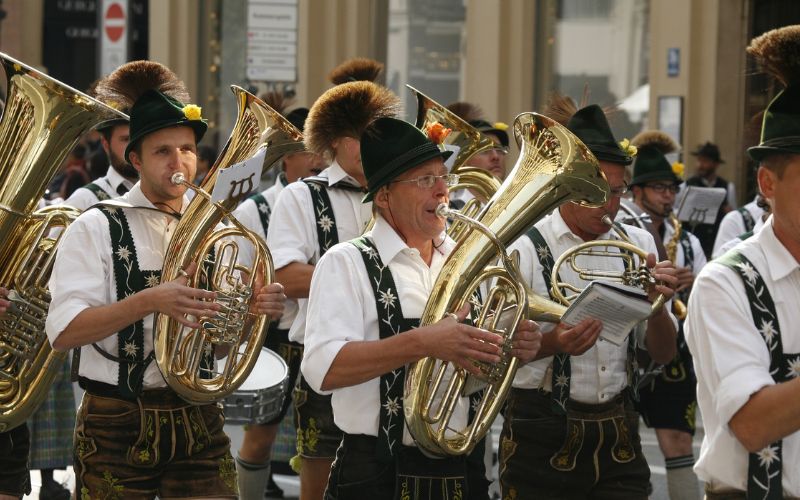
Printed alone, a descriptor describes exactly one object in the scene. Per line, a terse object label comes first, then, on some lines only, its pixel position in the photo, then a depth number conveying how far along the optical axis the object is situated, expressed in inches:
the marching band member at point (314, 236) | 467.8
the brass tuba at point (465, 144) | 505.0
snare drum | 467.2
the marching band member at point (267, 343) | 530.1
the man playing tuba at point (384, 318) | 330.4
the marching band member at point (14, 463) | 427.9
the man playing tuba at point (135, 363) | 378.5
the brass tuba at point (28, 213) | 413.4
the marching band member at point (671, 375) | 541.7
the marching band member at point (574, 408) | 396.0
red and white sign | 1175.5
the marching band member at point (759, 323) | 271.7
